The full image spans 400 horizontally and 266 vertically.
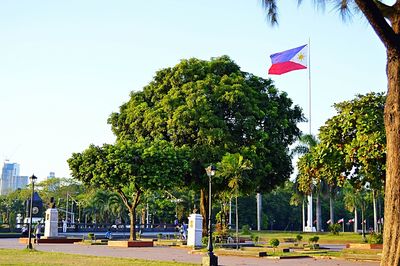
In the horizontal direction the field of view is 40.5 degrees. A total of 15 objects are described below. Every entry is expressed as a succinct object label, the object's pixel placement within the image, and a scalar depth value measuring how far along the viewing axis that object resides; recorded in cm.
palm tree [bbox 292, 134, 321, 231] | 4754
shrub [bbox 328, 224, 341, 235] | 4647
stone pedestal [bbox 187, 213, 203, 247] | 3075
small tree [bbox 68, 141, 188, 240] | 3200
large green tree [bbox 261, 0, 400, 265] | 866
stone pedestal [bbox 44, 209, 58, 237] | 3816
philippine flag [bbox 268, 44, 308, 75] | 3825
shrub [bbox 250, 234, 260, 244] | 3607
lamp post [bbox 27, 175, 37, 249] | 2802
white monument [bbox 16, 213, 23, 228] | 6655
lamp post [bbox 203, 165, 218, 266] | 1691
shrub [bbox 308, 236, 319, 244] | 3048
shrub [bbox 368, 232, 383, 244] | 2623
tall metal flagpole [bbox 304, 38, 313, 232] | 5415
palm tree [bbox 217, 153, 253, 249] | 3206
